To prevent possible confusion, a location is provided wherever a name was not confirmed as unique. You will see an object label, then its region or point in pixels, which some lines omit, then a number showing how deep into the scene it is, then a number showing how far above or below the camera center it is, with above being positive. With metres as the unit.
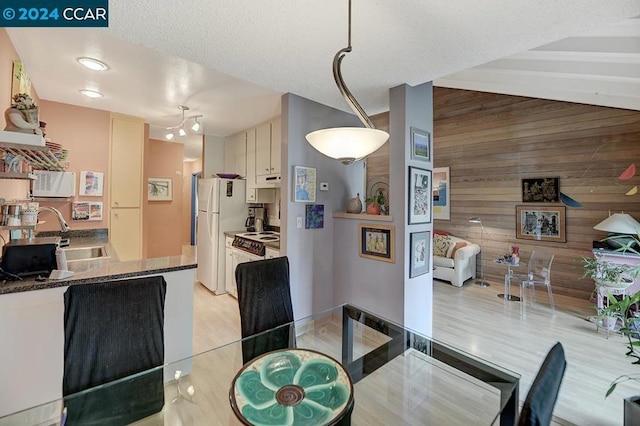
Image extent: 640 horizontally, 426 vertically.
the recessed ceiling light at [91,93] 2.86 +1.22
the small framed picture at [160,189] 5.26 +0.43
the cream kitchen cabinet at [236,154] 4.44 +0.98
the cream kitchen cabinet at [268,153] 3.71 +0.83
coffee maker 4.33 -0.07
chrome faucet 2.24 -0.11
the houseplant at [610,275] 3.05 -0.64
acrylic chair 3.80 -0.88
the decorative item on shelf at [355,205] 3.14 +0.10
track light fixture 3.38 +1.25
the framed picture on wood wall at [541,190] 4.33 +0.42
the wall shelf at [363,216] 2.65 -0.02
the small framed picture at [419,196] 2.55 +0.18
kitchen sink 2.89 -0.44
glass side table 4.10 -1.12
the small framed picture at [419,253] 2.58 -0.36
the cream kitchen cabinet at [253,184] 4.18 +0.43
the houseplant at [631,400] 1.51 -1.05
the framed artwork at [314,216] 3.04 -0.03
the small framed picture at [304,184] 2.92 +0.31
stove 3.38 -0.35
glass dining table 1.21 -0.93
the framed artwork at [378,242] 2.62 -0.27
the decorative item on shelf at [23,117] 1.48 +0.50
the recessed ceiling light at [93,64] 2.25 +1.21
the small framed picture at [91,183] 3.30 +0.33
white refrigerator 4.15 -0.10
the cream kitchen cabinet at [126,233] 3.56 -0.28
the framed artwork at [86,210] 3.29 +0.01
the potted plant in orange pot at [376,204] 2.88 +0.11
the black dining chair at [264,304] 1.71 -0.60
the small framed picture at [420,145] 2.58 +0.67
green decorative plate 1.05 -0.75
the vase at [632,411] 1.54 -1.08
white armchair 4.75 -0.76
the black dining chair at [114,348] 1.22 -0.64
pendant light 1.30 +0.37
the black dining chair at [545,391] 0.64 -0.45
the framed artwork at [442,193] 5.64 +0.46
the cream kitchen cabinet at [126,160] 3.53 +0.65
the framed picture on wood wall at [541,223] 4.30 -0.10
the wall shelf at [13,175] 1.69 +0.22
